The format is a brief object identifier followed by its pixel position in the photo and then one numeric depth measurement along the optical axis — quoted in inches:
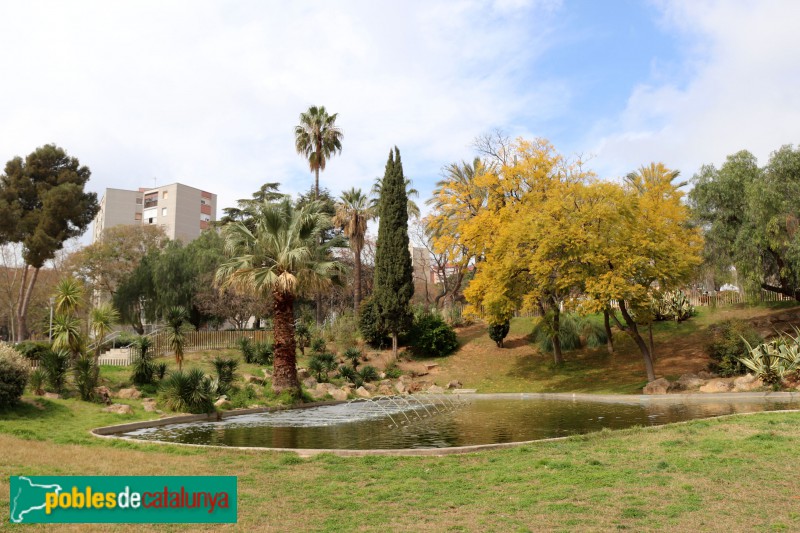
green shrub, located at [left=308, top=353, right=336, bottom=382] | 1131.9
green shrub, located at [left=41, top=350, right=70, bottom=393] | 767.7
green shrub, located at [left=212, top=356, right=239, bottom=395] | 901.8
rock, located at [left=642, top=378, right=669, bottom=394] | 953.5
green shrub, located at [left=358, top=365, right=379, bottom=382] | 1216.8
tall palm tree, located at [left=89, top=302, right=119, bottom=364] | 857.5
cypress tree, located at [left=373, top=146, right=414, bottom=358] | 1469.0
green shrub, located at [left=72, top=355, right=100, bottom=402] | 755.4
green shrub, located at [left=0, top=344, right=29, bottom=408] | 621.0
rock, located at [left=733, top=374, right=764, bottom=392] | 864.3
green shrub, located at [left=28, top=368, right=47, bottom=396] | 745.0
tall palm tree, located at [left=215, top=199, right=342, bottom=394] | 913.5
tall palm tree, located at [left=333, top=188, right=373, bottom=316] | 1754.3
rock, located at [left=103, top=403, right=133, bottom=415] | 714.8
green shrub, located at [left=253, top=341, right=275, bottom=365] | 1237.7
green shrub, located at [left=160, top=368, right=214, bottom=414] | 773.9
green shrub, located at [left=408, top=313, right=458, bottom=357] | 1466.5
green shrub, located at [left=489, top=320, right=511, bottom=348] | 1446.5
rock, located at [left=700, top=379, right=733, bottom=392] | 885.8
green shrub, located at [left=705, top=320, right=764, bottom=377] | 986.7
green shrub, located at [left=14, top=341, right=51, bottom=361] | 1009.0
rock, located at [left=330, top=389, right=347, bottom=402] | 1036.0
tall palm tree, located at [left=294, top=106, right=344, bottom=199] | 1849.2
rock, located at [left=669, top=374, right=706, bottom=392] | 950.4
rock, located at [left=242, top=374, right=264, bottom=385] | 994.1
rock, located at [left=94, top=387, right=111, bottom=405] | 760.3
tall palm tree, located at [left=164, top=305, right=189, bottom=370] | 987.9
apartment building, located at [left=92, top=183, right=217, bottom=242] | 3415.4
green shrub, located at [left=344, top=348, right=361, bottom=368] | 1275.8
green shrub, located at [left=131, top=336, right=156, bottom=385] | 916.6
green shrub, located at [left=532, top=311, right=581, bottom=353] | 1382.9
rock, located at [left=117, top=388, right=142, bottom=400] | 826.9
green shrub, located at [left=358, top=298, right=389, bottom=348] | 1485.0
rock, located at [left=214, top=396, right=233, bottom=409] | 827.1
